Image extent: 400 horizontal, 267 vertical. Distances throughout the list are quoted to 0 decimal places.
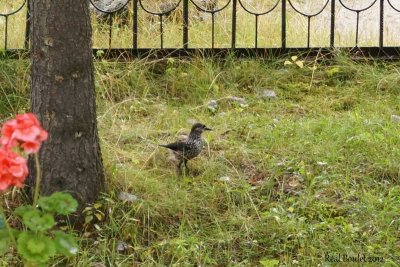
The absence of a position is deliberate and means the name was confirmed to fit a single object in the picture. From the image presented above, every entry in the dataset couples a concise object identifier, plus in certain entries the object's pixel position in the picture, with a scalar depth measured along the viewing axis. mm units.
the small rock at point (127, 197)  6610
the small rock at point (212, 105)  9161
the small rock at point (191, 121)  8749
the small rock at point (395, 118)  8651
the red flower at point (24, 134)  3846
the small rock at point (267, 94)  9690
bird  7351
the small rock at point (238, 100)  9444
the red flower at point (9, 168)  3809
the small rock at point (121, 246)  6209
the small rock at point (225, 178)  7233
